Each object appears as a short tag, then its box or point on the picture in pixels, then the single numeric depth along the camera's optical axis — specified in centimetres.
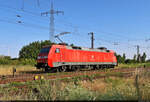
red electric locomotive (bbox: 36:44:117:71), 1697
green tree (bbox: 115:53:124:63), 5825
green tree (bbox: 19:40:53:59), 7044
